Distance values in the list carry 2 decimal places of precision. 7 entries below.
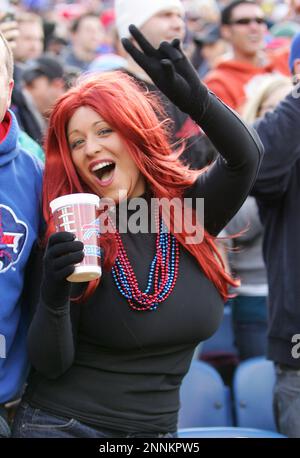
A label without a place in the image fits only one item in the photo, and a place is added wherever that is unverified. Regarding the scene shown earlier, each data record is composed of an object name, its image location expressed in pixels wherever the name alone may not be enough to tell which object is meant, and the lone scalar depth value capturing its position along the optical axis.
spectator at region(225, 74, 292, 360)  8.12
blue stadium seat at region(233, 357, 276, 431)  7.35
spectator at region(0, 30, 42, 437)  4.42
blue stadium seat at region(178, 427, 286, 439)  5.82
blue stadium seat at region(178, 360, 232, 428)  7.36
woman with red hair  4.39
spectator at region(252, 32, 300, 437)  5.32
